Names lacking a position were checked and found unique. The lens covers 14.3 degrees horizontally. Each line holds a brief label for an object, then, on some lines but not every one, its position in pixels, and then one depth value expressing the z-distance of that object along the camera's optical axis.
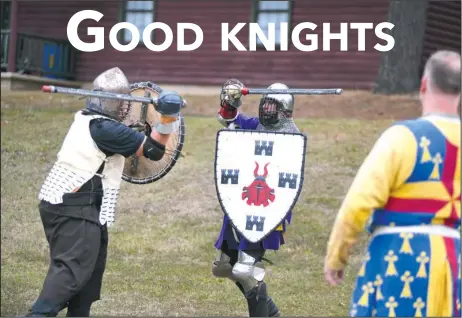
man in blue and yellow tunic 8.10
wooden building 36.75
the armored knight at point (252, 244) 12.39
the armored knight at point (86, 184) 10.57
